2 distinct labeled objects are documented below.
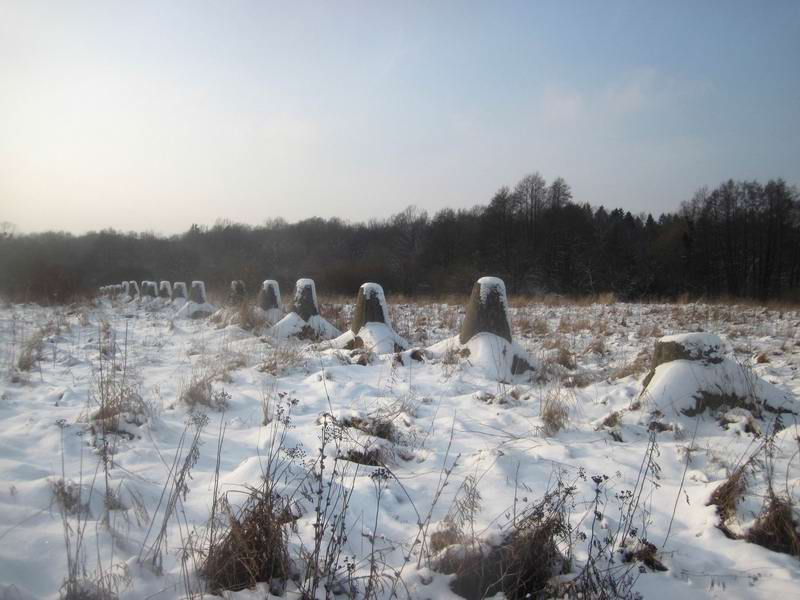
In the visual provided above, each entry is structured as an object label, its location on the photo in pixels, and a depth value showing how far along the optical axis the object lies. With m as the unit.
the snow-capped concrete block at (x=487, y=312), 6.04
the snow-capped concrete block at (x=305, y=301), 8.59
